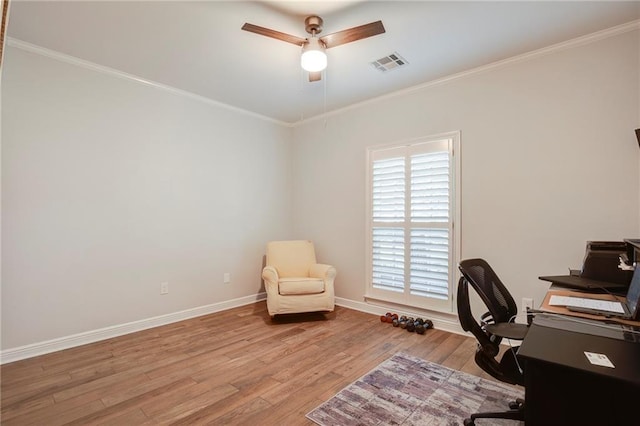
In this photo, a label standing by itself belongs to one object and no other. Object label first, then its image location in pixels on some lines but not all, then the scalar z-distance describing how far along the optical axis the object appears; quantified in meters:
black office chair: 1.68
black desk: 0.95
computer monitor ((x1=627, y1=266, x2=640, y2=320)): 1.46
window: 3.35
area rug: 1.91
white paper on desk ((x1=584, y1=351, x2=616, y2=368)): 0.99
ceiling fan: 2.09
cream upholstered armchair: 3.61
